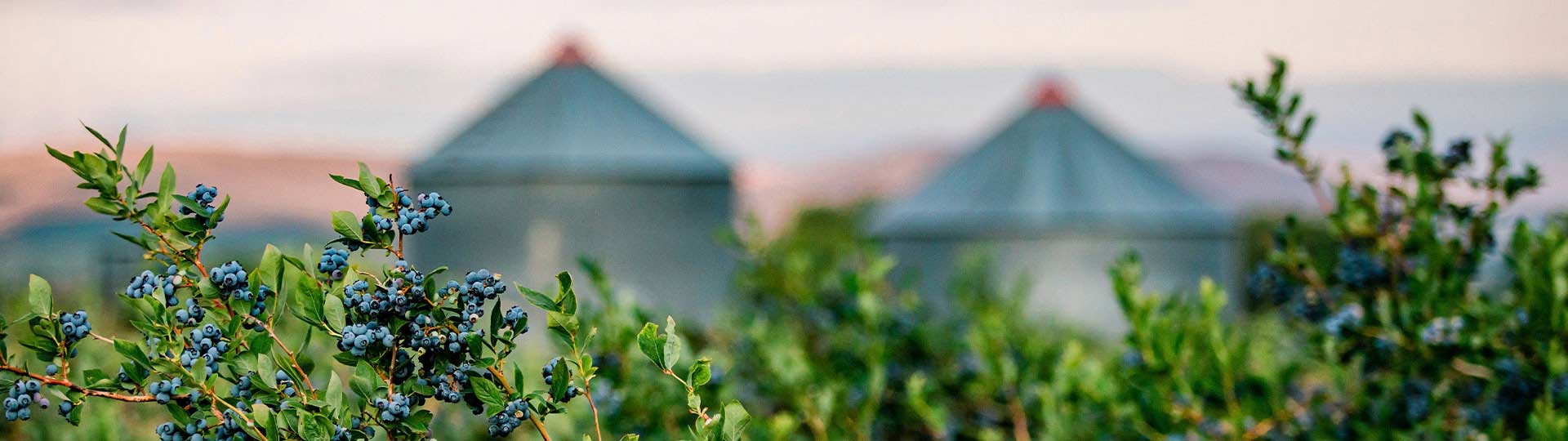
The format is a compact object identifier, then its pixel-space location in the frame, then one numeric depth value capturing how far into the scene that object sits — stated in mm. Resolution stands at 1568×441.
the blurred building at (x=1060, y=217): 19422
